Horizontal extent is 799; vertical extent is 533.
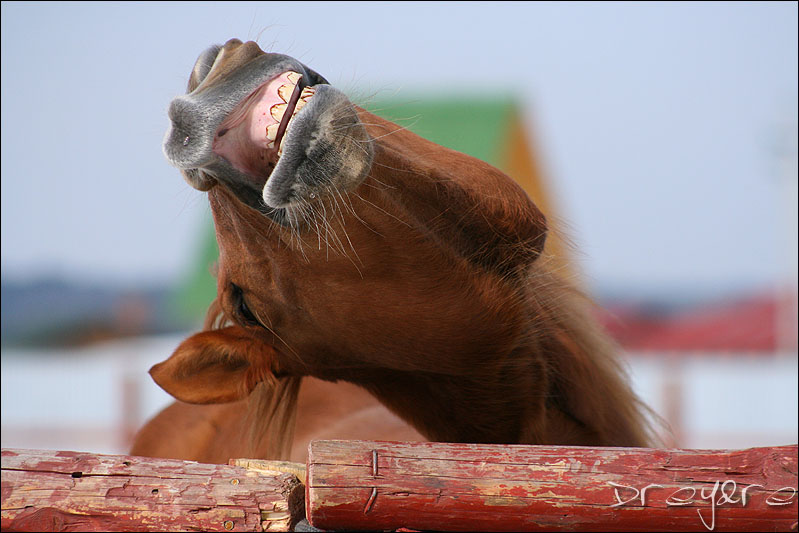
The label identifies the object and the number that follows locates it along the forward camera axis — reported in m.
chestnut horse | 9.89
